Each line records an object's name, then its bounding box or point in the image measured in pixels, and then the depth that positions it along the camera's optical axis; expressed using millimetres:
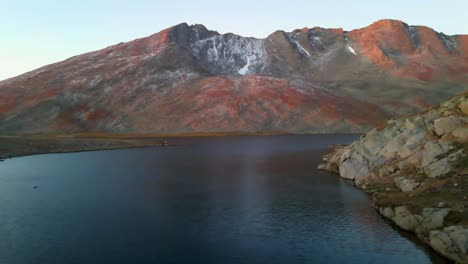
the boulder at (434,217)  46172
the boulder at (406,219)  49750
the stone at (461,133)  64931
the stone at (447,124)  68188
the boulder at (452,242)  40156
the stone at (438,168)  60906
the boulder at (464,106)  69562
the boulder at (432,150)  65625
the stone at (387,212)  56000
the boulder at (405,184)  61950
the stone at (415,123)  77050
